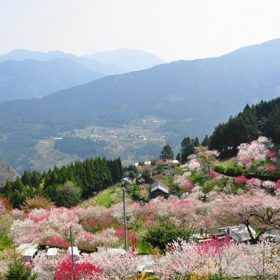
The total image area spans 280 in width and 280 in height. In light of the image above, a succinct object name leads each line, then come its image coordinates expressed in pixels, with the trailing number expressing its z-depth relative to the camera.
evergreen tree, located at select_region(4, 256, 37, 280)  23.30
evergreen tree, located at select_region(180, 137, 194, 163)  93.69
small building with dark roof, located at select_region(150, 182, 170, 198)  65.75
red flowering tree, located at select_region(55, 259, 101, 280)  24.86
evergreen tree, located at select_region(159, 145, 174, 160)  106.39
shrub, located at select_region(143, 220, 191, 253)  35.38
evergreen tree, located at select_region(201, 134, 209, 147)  95.44
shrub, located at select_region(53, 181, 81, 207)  64.31
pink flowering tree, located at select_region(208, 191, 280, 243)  36.56
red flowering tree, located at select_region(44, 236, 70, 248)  39.83
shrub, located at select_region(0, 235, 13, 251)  42.17
